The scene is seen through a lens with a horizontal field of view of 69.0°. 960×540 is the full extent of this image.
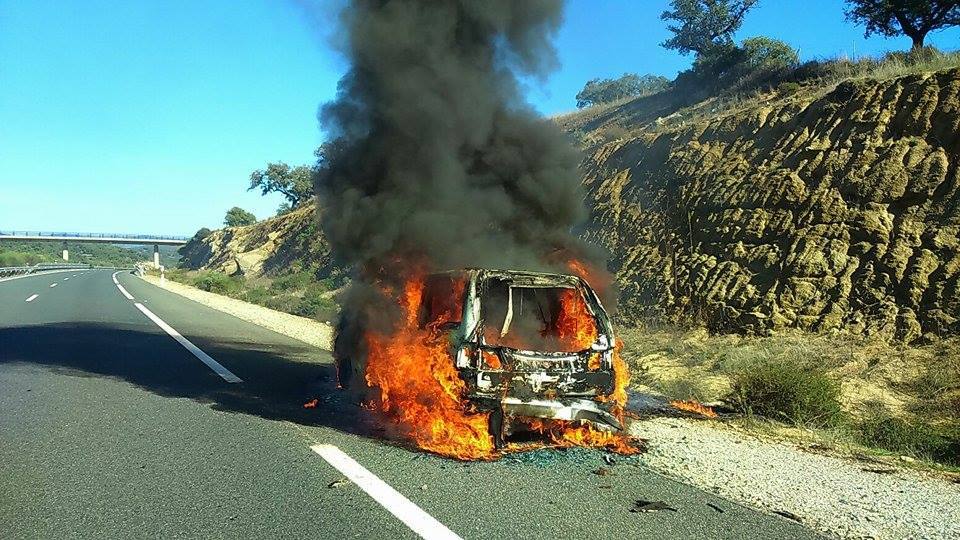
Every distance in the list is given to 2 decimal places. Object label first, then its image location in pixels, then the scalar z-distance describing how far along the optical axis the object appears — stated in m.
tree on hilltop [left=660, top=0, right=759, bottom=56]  33.47
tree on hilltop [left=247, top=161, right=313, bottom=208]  67.12
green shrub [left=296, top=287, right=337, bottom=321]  20.81
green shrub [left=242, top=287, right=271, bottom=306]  29.31
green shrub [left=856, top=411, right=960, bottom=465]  6.51
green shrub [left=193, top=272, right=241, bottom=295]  38.41
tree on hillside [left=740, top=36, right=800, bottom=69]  26.72
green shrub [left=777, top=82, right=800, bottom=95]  18.75
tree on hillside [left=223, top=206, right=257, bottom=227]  87.06
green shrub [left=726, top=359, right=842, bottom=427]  7.48
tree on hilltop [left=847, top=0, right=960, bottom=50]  18.94
